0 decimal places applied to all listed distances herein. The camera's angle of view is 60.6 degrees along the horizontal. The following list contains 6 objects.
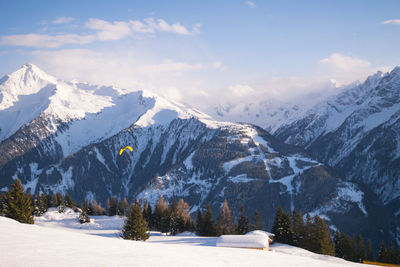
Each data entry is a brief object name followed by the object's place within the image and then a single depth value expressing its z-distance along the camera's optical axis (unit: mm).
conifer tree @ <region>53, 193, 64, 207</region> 124600
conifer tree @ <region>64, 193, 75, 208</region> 120375
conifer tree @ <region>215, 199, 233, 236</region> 96625
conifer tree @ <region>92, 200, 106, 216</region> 132062
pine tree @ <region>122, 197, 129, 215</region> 124394
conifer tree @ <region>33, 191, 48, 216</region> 103812
